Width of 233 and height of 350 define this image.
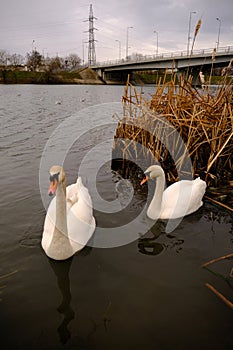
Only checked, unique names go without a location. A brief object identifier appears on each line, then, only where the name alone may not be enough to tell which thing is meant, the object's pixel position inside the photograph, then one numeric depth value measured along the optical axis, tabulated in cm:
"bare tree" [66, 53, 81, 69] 11634
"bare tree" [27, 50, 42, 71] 8681
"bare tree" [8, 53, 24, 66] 10345
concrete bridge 2933
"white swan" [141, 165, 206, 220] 491
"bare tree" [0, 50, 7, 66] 9921
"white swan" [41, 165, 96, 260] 353
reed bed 606
